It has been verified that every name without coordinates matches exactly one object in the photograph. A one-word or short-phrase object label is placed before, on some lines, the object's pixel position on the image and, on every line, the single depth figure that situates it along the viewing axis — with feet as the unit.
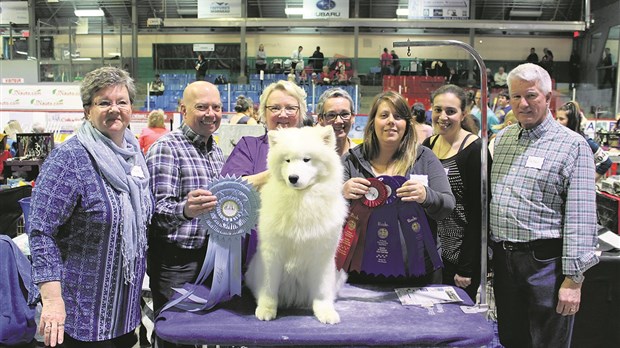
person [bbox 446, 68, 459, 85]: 52.80
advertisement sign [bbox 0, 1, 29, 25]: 62.49
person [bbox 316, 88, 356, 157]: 9.41
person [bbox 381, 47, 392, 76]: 54.75
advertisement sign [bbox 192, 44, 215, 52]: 62.03
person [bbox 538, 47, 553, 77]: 56.70
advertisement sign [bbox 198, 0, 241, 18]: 58.44
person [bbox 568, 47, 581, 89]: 60.75
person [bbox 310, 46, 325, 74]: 57.77
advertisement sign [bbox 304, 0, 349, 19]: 58.75
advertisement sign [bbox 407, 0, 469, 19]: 56.03
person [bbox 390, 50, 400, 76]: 53.98
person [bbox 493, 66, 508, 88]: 55.47
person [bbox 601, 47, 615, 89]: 55.55
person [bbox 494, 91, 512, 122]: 31.89
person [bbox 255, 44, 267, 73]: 58.29
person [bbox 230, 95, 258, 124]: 24.80
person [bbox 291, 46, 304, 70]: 56.08
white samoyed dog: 6.13
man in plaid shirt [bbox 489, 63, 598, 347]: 7.11
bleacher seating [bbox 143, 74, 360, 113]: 50.26
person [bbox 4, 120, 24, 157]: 24.42
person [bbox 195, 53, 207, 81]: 56.65
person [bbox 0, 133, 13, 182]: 21.70
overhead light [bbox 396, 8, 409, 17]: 60.70
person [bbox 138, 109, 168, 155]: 22.89
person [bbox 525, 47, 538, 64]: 59.06
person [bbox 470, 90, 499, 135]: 24.48
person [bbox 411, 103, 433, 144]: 17.65
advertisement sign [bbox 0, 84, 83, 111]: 41.96
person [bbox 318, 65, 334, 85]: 53.46
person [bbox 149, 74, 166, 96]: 53.62
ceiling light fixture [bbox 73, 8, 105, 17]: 63.62
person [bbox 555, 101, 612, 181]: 15.47
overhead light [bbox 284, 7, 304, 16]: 61.77
